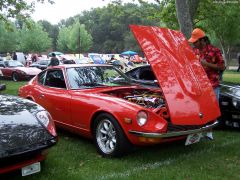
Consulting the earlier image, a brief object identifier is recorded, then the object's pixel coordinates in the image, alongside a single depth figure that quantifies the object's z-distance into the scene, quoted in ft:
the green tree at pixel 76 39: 273.13
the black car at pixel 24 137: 12.10
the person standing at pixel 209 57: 20.06
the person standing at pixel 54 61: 59.32
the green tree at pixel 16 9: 55.98
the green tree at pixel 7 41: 234.17
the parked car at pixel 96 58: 138.90
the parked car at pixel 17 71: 60.85
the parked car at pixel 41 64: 80.64
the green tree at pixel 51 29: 376.29
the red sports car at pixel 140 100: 15.43
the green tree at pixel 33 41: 242.37
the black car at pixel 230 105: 21.41
